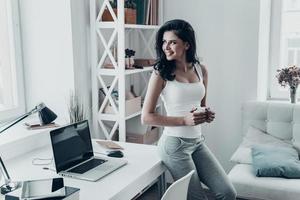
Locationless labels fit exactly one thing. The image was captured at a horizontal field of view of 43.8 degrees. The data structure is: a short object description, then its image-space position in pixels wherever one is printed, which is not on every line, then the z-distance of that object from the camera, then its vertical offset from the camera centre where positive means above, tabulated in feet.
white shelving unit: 8.38 -0.46
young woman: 6.34 -1.17
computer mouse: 6.79 -1.96
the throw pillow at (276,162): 7.72 -2.50
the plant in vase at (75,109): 7.92 -1.34
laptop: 5.90 -1.84
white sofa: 7.42 -2.29
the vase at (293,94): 9.52 -1.29
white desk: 5.29 -2.02
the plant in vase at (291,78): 9.45 -0.88
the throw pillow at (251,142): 8.67 -2.36
